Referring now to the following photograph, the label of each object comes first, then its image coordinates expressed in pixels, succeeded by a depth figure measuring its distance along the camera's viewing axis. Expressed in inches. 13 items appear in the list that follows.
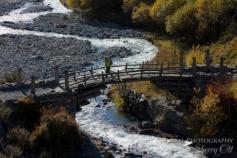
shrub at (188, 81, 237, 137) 1481.3
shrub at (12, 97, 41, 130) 1470.2
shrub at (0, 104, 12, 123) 1435.8
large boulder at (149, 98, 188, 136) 1657.2
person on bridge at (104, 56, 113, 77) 1998.0
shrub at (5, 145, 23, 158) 1305.4
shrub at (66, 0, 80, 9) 3993.6
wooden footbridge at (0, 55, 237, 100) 1715.1
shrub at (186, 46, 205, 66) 2151.1
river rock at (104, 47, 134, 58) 2790.4
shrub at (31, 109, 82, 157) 1379.2
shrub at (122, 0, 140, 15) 3577.8
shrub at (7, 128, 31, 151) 1364.4
